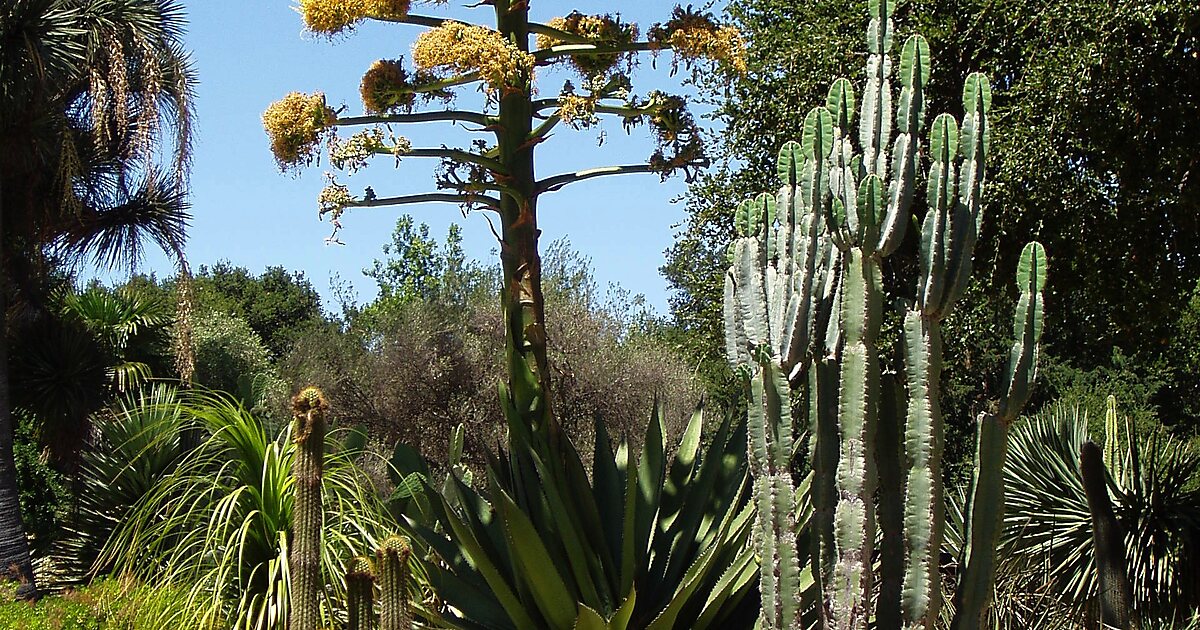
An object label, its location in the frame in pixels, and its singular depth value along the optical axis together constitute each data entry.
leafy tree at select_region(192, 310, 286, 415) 21.28
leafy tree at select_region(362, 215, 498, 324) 38.47
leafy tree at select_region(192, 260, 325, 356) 40.19
